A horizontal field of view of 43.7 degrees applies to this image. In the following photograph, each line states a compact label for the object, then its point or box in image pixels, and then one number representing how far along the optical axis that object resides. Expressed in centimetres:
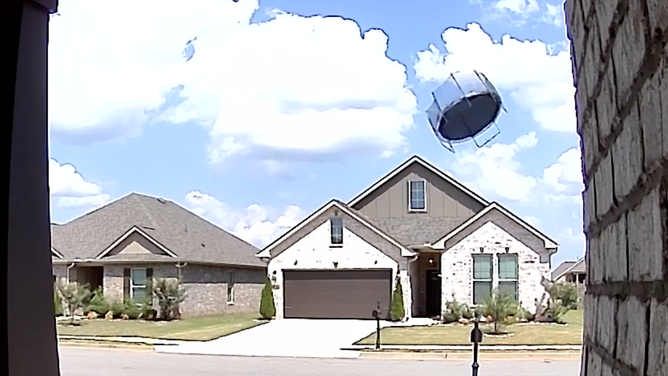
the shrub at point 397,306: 2058
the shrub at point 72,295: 2116
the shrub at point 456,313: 2002
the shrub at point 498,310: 1797
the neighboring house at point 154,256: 2294
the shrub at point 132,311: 2231
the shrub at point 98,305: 2261
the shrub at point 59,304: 2114
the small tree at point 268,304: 2184
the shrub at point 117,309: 2244
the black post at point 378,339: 1535
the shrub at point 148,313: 2225
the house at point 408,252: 2048
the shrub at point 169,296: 2197
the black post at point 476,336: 926
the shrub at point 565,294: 2002
